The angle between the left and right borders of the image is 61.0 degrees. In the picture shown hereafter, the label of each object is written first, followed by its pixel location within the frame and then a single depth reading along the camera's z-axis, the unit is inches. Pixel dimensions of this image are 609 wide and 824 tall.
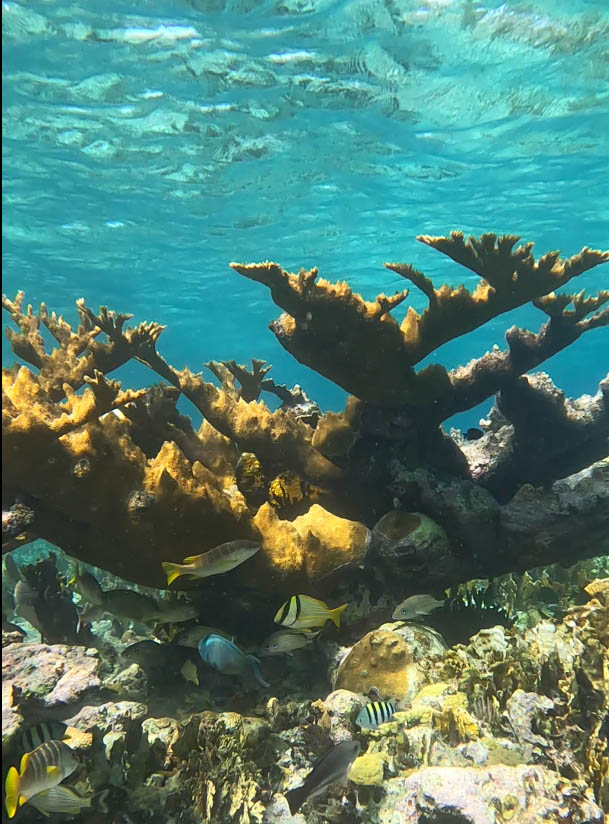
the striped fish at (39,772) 93.4
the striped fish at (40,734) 110.1
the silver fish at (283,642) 156.2
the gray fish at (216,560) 135.1
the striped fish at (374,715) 121.0
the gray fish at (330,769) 107.3
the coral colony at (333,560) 123.1
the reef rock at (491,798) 103.0
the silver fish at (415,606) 172.2
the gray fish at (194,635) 165.2
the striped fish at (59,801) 101.4
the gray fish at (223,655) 136.0
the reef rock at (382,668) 161.9
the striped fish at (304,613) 142.3
